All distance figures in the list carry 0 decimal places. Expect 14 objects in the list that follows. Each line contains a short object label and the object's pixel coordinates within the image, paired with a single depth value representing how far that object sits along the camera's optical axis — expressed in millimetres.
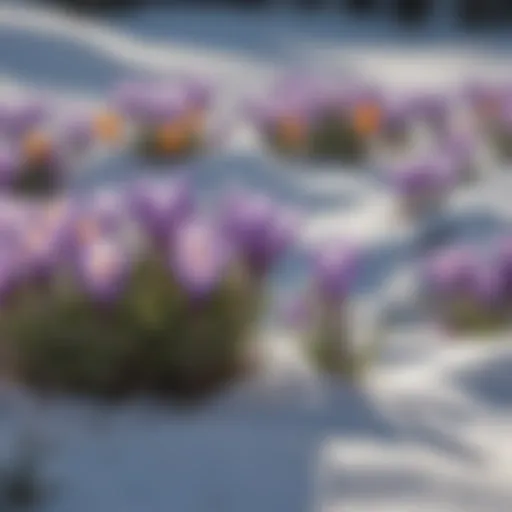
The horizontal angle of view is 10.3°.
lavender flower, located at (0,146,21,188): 6449
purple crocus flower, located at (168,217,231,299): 3997
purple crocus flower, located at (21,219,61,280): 4068
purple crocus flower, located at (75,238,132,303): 3969
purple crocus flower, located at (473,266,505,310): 4510
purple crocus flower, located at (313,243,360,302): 4118
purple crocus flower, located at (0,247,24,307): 4079
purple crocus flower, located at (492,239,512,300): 4436
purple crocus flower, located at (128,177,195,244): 4139
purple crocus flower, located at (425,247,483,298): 4624
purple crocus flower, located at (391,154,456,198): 6371
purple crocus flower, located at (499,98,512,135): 8851
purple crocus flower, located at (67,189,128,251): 4121
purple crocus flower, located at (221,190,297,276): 4118
